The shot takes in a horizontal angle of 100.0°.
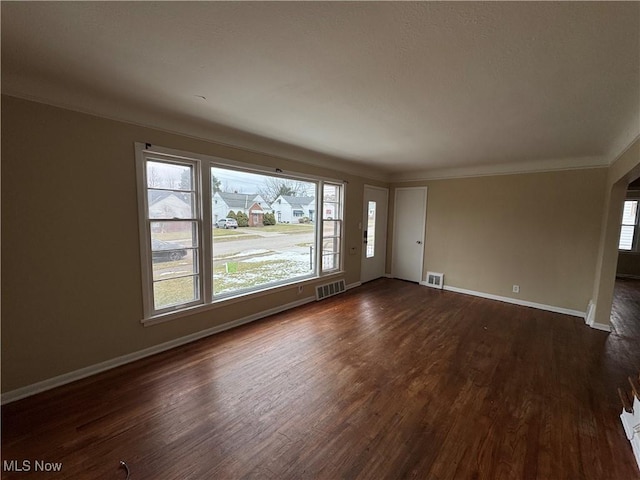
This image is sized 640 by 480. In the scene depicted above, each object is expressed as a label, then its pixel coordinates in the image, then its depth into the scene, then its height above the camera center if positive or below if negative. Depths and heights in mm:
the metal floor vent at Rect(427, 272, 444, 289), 5449 -1287
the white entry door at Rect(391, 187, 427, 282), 5707 -347
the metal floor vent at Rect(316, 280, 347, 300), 4672 -1353
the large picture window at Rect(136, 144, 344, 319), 2773 -210
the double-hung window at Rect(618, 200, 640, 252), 6520 -136
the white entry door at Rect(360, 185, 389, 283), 5656 -371
